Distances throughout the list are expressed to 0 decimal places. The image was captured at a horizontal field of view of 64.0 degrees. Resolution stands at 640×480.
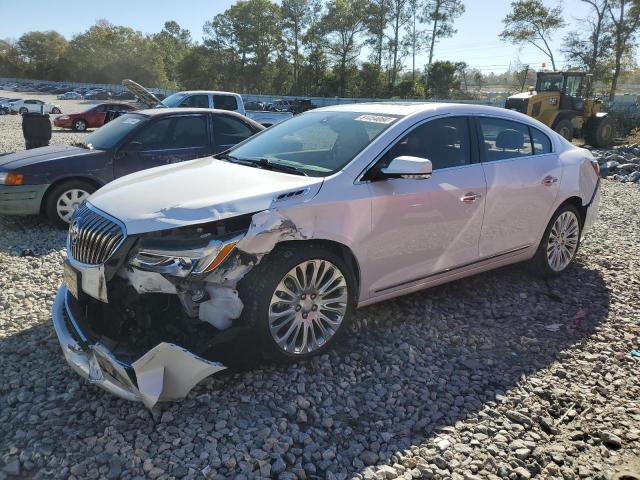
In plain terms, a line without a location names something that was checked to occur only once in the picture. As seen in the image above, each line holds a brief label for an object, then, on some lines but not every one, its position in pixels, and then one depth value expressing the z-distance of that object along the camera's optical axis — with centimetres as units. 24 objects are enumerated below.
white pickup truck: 1396
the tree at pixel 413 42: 5369
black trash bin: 1010
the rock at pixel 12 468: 244
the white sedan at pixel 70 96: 5853
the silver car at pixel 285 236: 292
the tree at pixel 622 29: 3529
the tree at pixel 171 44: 8950
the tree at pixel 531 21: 3969
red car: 2458
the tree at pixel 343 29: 5391
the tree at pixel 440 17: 5143
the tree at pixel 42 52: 9694
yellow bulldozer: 1880
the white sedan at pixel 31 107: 3572
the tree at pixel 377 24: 5306
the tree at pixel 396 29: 5294
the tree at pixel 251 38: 6431
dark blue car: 641
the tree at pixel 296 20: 6006
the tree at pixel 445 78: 4950
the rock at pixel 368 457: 260
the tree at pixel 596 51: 3681
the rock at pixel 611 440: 283
